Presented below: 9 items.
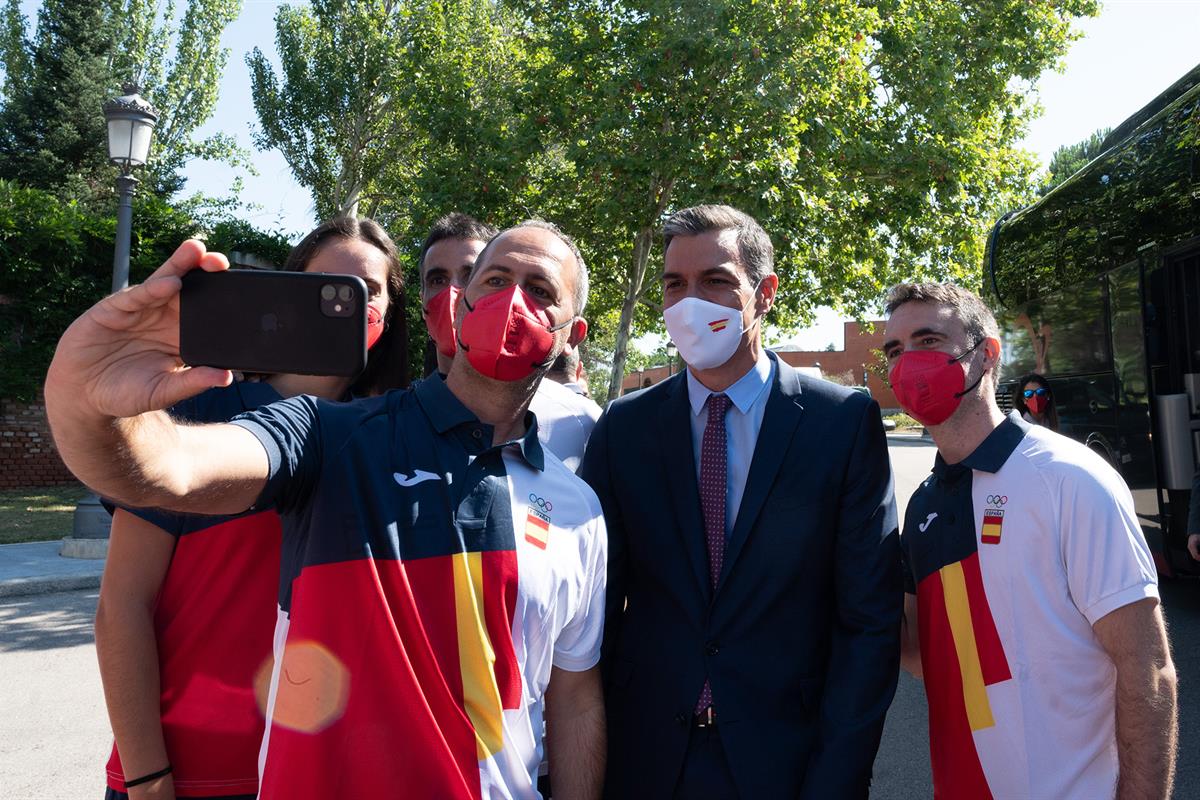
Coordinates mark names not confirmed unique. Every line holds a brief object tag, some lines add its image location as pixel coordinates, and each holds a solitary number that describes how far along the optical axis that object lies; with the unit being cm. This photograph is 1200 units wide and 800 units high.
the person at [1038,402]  870
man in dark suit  227
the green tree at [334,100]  2533
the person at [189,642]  189
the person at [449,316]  295
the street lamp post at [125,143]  983
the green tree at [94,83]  2719
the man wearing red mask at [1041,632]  228
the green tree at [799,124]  1457
